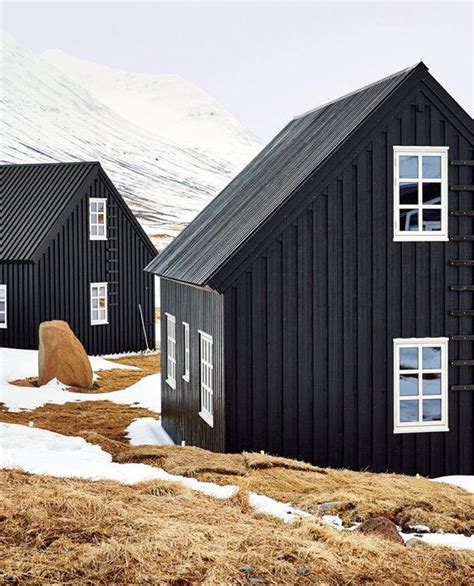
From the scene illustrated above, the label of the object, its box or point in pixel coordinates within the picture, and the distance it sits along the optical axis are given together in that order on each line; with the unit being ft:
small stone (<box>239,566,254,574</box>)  24.00
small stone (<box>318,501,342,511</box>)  33.65
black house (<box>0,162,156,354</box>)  110.32
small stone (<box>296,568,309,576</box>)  24.08
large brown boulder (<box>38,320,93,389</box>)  87.10
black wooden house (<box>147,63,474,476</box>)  46.06
